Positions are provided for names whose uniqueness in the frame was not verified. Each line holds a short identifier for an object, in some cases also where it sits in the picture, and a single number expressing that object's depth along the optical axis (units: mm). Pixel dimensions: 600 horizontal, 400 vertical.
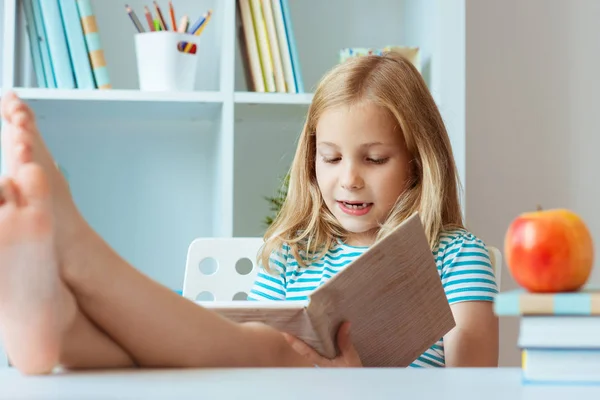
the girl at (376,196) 1610
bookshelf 2301
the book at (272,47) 2119
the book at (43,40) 2078
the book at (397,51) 2114
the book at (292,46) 2124
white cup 2092
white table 895
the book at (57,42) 2066
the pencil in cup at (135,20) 2115
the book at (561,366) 983
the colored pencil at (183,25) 2117
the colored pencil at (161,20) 2122
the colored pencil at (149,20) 2106
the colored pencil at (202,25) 2134
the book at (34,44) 2080
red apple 1022
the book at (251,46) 2116
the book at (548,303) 964
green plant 2168
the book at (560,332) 974
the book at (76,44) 2075
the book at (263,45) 2116
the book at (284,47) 2121
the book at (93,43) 2085
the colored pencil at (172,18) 2096
